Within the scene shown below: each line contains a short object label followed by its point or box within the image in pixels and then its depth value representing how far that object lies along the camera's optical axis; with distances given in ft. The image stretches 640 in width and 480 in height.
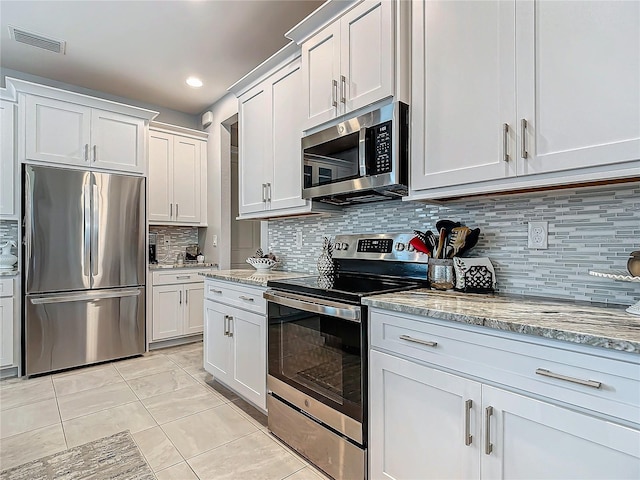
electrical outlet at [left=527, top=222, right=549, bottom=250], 5.08
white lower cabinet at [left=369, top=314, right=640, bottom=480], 3.05
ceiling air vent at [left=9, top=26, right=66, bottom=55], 9.32
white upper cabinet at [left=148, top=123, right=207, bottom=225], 12.97
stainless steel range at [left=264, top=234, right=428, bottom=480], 5.12
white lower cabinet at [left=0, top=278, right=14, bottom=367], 9.66
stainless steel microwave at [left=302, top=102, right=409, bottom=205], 5.69
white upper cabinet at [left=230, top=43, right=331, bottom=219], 8.08
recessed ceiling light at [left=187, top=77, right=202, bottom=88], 12.04
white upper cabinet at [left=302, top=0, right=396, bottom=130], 5.74
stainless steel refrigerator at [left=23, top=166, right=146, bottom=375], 9.93
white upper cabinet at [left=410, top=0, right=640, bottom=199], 3.75
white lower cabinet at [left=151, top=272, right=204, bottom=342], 12.33
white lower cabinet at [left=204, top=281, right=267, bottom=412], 7.28
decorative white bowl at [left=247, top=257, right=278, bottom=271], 9.64
